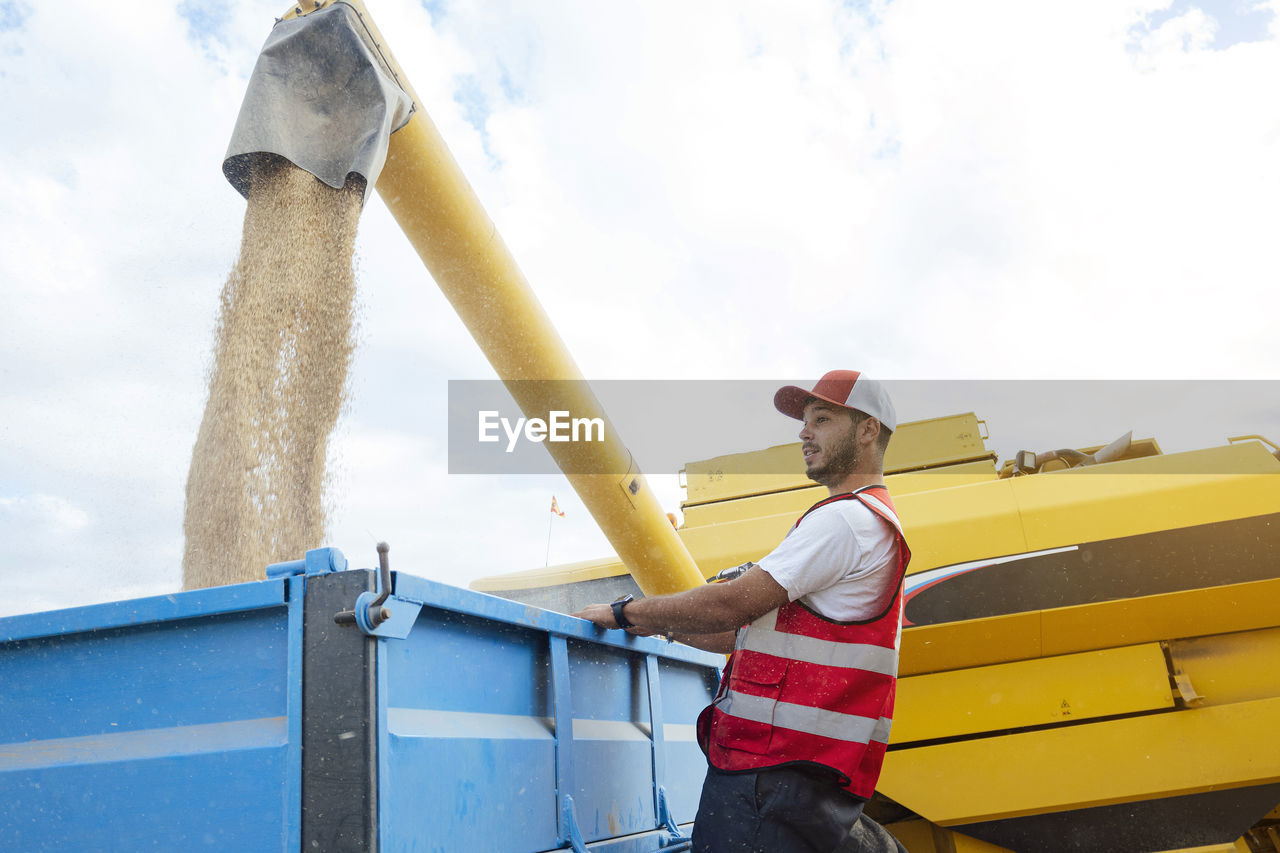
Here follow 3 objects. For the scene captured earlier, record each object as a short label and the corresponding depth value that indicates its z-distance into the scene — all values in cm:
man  209
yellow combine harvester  402
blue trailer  155
